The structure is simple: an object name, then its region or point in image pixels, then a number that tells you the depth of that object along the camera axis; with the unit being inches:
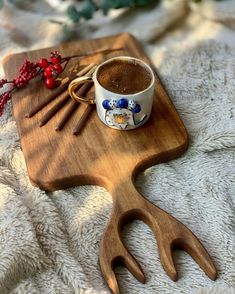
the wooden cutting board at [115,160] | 23.6
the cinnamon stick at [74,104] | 28.7
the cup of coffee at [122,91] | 26.8
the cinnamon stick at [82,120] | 28.4
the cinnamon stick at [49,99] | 29.4
